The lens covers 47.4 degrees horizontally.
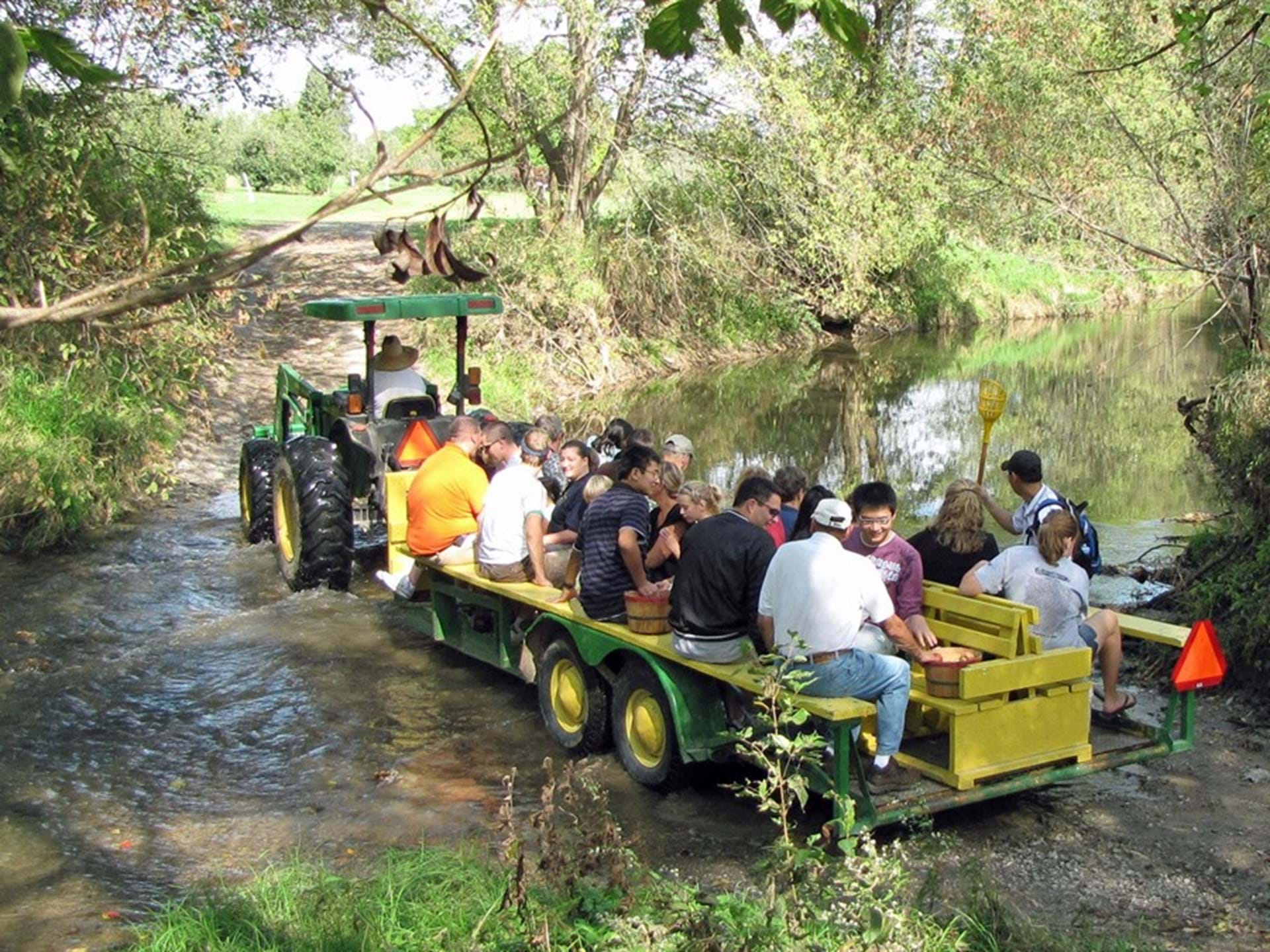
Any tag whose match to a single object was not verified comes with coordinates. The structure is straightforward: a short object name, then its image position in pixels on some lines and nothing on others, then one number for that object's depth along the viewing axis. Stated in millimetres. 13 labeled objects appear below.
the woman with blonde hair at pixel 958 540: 6980
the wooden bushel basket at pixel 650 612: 6875
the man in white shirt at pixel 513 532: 8055
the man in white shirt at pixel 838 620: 5926
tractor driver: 10844
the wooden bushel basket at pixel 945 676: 6008
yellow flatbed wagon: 5926
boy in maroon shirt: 6516
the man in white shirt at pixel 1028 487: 7617
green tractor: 10125
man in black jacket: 6484
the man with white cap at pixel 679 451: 8938
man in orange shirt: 8727
